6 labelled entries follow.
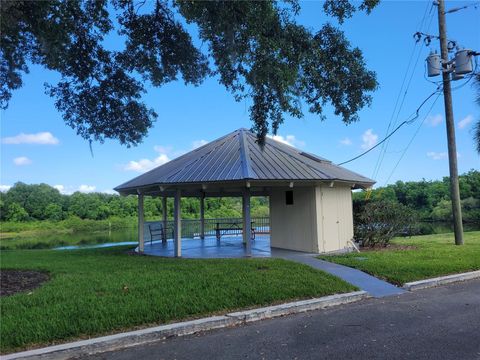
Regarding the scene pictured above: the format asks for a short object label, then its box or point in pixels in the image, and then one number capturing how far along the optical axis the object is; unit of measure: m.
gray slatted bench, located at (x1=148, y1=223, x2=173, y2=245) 19.31
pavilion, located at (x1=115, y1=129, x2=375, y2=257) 13.16
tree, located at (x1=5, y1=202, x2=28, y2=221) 55.12
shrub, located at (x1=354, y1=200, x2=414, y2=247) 15.72
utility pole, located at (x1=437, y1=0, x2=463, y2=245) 15.77
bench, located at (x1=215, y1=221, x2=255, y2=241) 21.95
